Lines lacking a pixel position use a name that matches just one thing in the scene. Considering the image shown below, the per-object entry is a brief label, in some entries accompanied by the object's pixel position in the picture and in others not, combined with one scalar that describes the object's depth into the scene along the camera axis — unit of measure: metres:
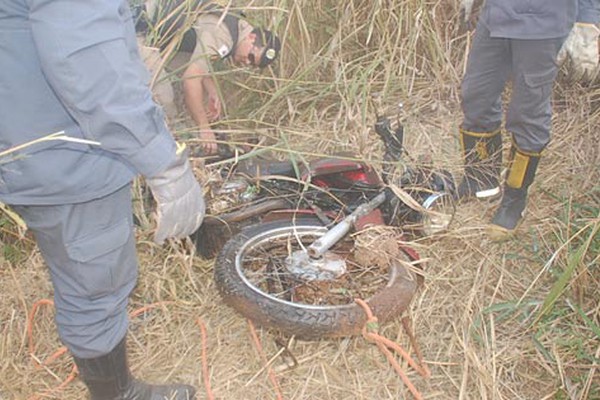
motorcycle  2.22
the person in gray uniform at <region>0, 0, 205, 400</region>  1.43
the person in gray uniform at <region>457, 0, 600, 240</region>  2.50
